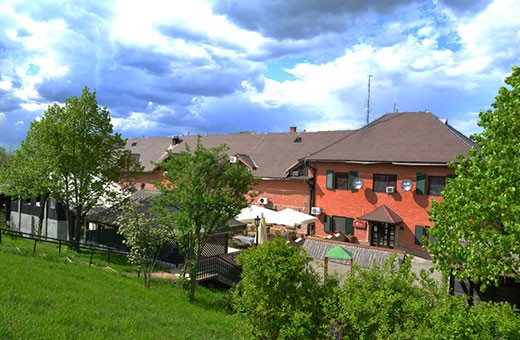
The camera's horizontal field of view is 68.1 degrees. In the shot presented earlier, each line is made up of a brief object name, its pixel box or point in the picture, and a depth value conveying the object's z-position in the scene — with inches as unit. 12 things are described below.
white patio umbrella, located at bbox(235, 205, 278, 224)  897.5
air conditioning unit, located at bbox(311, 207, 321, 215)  1056.9
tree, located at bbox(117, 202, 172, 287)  608.7
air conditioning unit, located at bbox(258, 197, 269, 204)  1181.7
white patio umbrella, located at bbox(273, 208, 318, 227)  904.2
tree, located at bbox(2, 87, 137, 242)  892.0
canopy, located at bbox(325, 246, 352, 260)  482.3
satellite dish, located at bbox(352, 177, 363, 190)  990.4
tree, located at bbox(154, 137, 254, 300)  546.9
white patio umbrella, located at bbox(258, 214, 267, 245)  771.4
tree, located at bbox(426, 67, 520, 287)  311.7
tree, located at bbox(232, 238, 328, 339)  280.8
